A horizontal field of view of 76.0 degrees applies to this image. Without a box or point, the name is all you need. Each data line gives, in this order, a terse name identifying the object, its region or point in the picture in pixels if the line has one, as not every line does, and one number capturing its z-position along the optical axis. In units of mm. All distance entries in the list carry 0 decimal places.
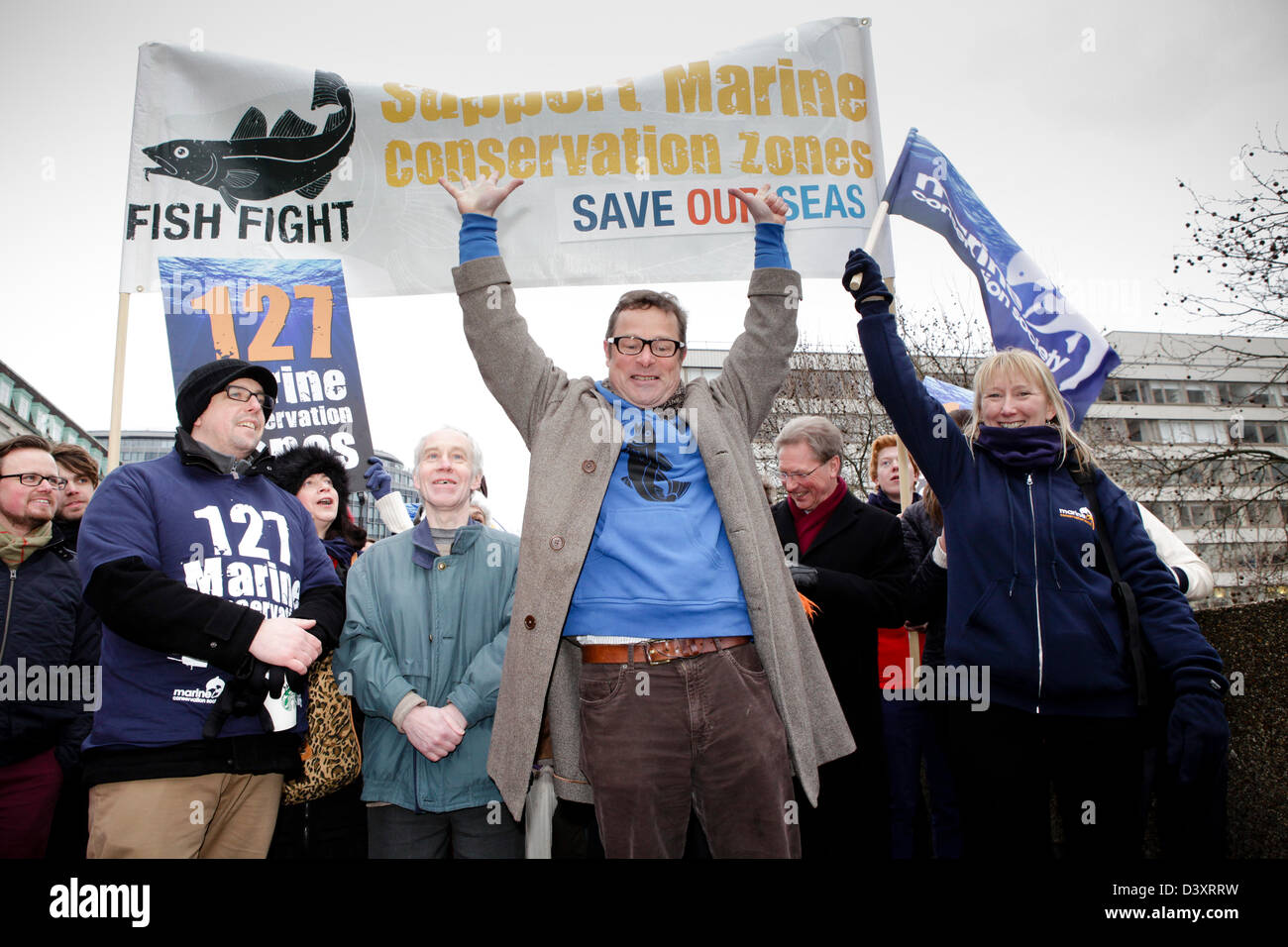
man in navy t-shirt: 2438
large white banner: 4707
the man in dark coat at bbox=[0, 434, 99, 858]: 3234
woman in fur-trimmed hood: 4375
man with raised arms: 2230
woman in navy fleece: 2463
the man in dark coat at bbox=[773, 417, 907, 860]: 3766
